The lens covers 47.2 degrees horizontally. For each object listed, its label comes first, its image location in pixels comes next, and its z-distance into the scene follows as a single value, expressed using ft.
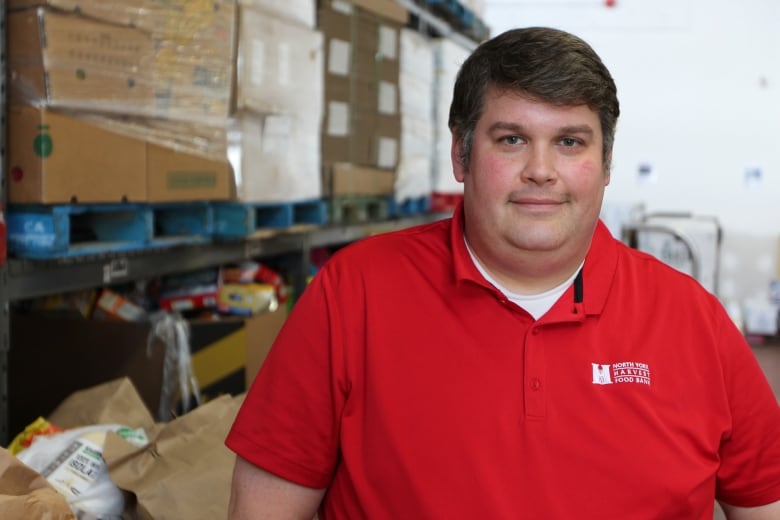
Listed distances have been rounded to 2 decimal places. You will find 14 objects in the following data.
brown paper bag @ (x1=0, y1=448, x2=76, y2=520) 5.77
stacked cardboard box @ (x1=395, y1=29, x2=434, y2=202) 17.99
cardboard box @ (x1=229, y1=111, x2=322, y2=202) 11.66
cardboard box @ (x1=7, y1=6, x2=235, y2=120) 8.57
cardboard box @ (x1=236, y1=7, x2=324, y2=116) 11.49
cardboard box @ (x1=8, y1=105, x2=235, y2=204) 8.46
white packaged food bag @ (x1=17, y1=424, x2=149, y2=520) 7.34
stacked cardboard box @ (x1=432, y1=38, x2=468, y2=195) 19.83
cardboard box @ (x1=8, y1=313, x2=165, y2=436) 10.64
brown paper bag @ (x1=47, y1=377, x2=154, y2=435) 8.57
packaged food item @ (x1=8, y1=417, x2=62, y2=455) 7.93
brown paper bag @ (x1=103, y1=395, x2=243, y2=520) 7.14
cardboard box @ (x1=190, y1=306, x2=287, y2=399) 11.37
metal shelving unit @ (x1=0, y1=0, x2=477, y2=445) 8.51
